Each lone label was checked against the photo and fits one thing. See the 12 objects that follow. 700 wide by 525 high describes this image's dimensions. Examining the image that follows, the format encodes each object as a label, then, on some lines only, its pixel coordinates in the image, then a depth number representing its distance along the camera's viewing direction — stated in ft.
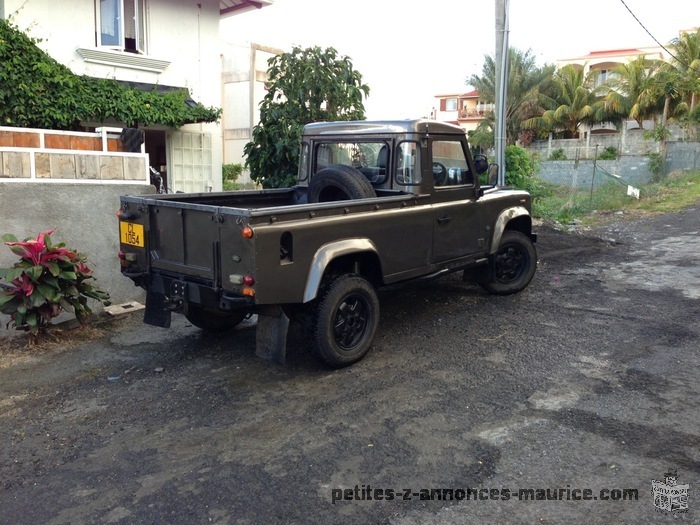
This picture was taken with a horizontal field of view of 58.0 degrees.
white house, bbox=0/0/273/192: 34.42
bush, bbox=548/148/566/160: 111.24
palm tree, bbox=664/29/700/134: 105.60
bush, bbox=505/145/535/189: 44.16
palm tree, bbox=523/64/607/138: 125.80
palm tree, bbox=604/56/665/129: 114.83
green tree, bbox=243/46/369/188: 30.83
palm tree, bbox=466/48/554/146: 124.98
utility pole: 36.01
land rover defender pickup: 15.15
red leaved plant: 18.70
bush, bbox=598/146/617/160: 106.01
